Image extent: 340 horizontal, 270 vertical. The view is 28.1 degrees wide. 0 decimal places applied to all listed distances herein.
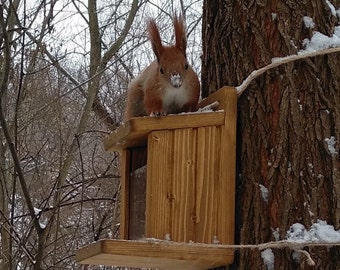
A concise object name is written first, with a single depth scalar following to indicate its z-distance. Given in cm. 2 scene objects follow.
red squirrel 205
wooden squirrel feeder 180
